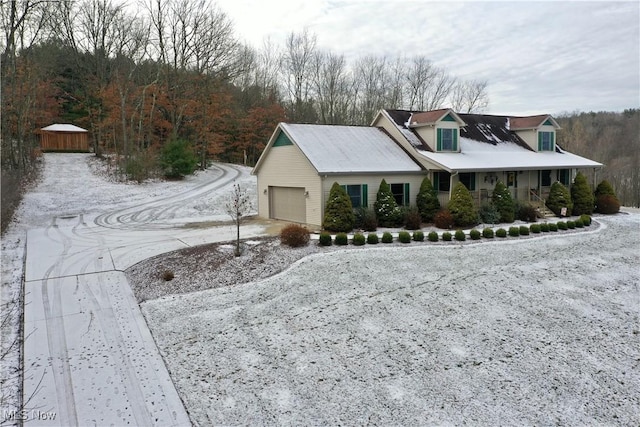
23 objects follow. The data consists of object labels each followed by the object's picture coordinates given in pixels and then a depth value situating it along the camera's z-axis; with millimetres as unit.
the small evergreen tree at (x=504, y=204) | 20422
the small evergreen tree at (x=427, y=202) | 20062
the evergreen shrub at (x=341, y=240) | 15664
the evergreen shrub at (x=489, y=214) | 20016
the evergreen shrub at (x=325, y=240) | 15484
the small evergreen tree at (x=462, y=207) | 18922
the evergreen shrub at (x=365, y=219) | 18156
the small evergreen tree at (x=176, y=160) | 32250
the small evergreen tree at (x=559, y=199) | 22625
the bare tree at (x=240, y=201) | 25119
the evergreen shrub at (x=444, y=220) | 18781
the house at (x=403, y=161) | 19344
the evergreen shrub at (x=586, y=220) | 20391
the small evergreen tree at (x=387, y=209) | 18794
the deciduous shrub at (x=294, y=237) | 15273
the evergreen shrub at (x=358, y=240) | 15672
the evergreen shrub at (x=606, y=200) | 24375
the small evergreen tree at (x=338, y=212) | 17547
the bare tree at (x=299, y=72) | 48969
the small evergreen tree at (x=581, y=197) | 23703
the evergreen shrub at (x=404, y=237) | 16297
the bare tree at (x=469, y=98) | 52562
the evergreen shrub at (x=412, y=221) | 18438
